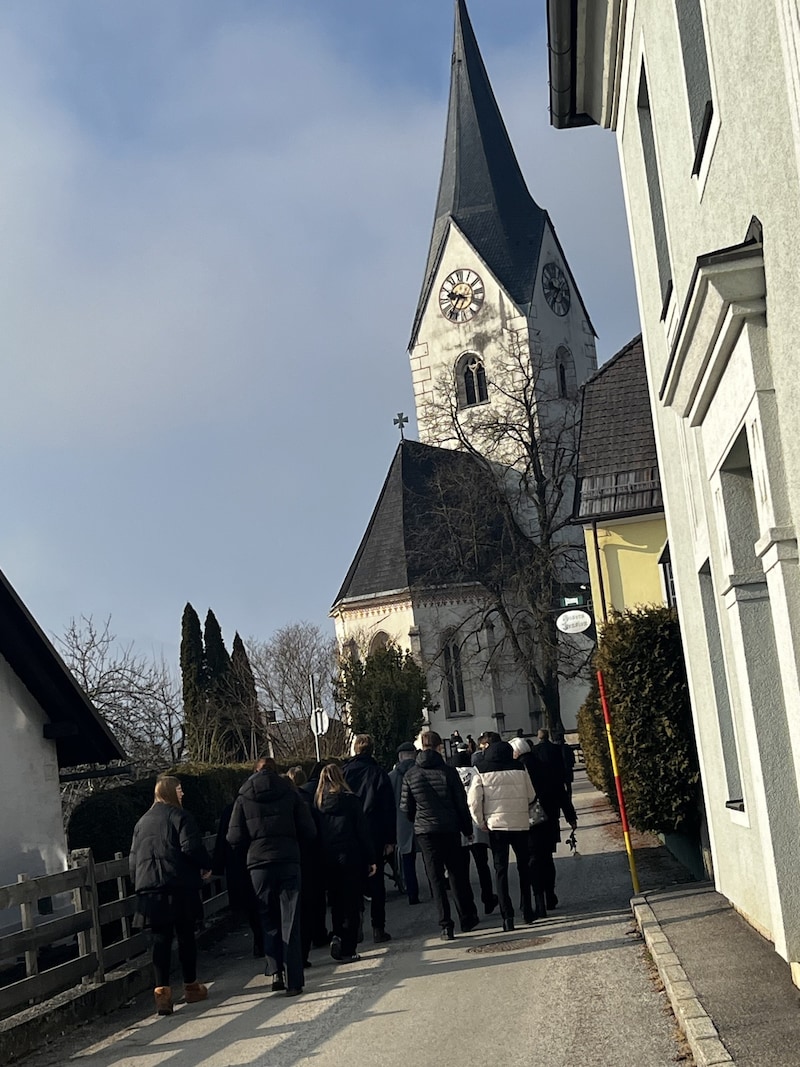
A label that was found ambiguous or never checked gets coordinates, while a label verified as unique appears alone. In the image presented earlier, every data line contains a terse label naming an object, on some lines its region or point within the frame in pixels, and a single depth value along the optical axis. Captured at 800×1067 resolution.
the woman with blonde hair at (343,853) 11.77
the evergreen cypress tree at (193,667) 51.38
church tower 60.78
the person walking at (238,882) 11.84
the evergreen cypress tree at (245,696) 49.59
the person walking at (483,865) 13.96
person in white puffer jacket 12.23
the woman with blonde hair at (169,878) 10.25
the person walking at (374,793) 13.52
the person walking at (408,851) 15.19
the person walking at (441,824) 12.20
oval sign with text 20.23
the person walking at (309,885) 12.47
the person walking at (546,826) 12.62
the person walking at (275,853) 10.45
